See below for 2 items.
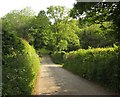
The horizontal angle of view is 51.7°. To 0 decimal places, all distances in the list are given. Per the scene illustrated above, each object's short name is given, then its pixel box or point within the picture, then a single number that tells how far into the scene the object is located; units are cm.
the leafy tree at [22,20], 2304
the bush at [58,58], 2436
